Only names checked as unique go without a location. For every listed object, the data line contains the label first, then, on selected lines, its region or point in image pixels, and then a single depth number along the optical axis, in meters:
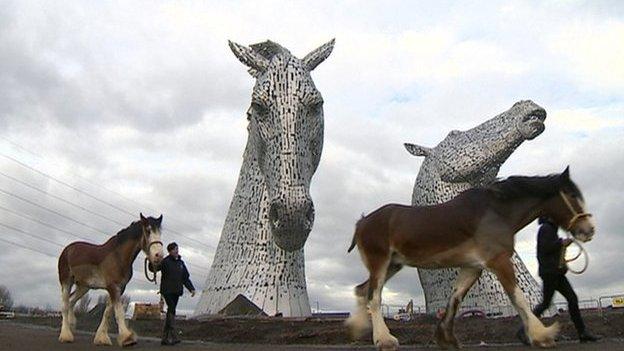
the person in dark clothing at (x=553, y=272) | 6.66
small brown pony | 8.09
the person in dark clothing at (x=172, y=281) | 8.82
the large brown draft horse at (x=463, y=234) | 6.00
